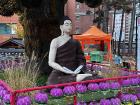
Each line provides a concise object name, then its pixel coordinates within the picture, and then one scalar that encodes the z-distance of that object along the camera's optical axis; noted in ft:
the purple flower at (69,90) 7.43
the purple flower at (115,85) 8.13
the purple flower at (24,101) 6.92
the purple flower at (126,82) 8.38
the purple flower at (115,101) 8.08
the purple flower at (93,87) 7.83
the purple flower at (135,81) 8.59
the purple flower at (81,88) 7.57
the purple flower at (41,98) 7.16
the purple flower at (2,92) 7.30
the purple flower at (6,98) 6.98
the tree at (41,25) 13.91
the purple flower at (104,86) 8.00
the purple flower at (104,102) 7.98
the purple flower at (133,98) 8.37
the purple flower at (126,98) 8.31
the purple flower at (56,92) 7.37
